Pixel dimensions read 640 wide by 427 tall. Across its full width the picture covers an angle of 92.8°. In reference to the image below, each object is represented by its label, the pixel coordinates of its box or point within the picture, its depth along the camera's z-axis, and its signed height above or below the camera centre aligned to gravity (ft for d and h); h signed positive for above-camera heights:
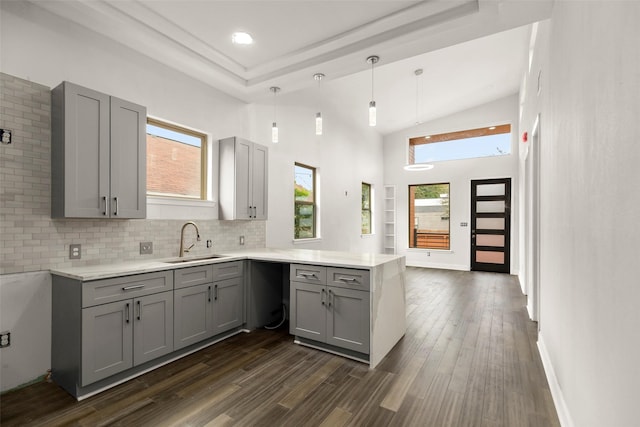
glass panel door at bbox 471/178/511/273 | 23.76 -0.75
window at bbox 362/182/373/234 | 26.25 +0.45
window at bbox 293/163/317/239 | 18.22 +0.80
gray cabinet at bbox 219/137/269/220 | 12.57 +1.50
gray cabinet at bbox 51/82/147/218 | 7.85 +1.62
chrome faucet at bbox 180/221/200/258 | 11.12 -0.89
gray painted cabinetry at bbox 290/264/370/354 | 8.99 -2.89
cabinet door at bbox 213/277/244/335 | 10.37 -3.20
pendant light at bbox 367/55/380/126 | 10.07 +3.63
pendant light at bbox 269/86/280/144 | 11.68 +5.44
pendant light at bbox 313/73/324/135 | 10.88 +3.21
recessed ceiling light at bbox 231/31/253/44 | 9.99 +5.88
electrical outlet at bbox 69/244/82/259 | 8.56 -1.08
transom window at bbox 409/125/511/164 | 24.38 +5.99
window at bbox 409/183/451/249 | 26.50 -0.10
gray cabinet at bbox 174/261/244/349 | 9.26 -2.89
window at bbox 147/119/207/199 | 10.93 +2.03
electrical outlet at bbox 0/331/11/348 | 7.43 -3.09
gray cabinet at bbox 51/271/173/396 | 7.22 -2.88
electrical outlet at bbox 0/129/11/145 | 7.48 +1.91
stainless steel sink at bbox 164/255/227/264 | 10.09 -1.62
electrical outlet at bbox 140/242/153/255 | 10.23 -1.17
